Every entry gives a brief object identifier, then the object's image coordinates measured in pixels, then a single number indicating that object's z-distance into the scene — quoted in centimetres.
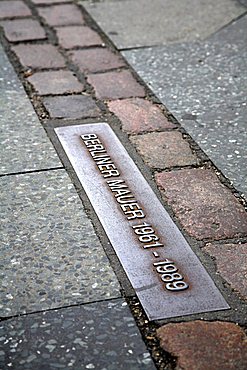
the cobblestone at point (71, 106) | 345
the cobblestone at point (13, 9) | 462
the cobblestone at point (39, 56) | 396
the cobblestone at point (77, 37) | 422
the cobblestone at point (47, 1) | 484
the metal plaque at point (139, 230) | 230
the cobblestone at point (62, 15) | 452
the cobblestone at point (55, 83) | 368
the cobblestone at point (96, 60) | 394
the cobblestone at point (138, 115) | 335
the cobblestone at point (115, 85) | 365
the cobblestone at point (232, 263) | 237
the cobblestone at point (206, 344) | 205
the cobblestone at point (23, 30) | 428
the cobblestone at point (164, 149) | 307
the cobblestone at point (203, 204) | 264
